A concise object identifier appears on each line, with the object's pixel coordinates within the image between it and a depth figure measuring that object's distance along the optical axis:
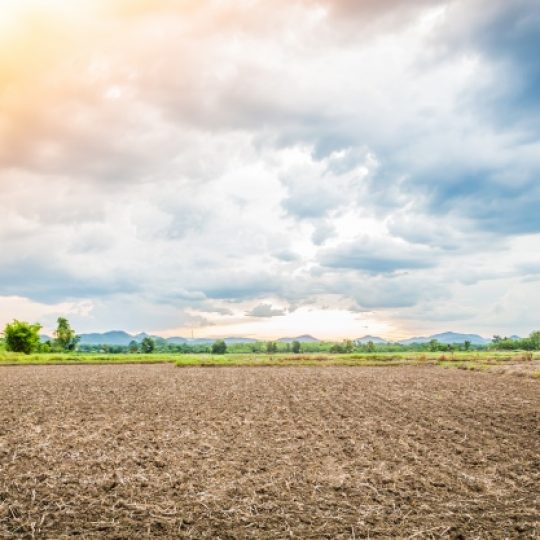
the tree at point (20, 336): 85.25
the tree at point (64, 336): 116.19
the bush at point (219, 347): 117.19
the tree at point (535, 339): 129.30
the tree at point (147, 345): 126.88
